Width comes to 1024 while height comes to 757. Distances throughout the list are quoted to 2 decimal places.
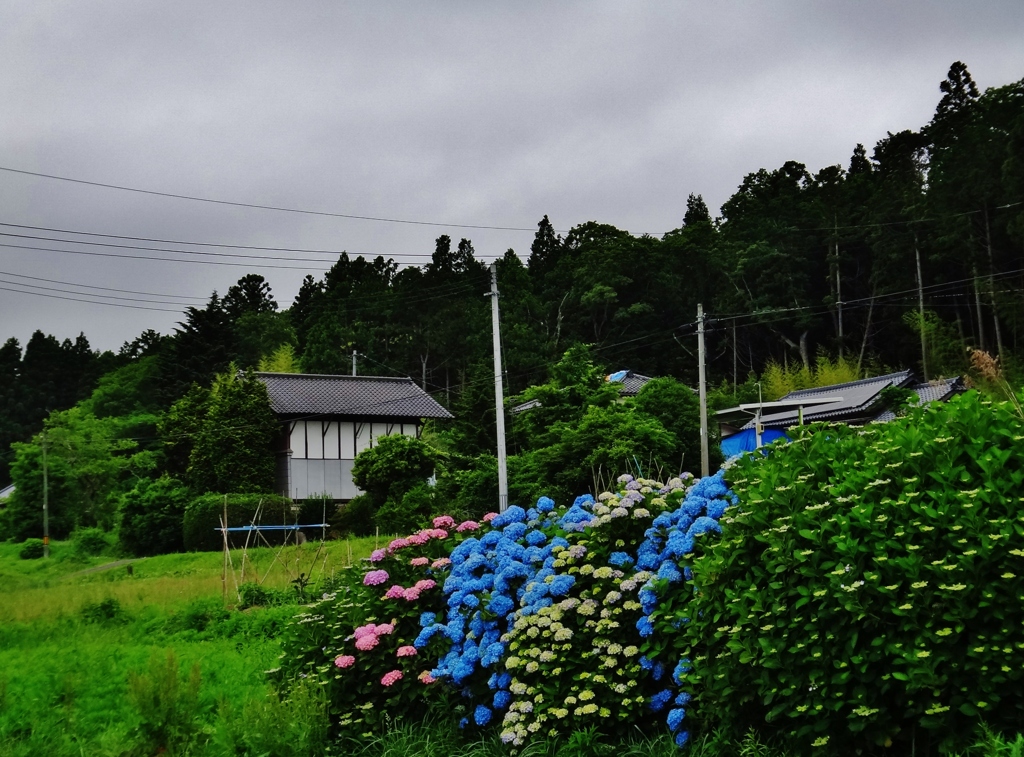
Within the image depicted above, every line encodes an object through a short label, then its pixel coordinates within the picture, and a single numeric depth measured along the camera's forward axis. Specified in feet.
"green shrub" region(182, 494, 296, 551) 91.86
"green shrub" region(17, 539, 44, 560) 110.93
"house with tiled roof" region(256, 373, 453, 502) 112.57
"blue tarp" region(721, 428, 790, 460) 110.94
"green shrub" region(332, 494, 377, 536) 92.27
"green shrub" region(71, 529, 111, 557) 102.89
